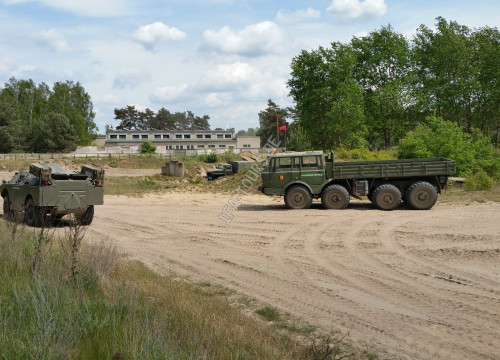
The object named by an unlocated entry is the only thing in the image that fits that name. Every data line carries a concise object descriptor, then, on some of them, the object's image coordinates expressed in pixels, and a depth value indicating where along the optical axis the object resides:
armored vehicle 13.59
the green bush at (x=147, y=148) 71.25
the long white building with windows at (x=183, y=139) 94.81
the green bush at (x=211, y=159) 57.72
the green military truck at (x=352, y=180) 17.62
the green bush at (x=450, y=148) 27.61
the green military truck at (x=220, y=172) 32.97
